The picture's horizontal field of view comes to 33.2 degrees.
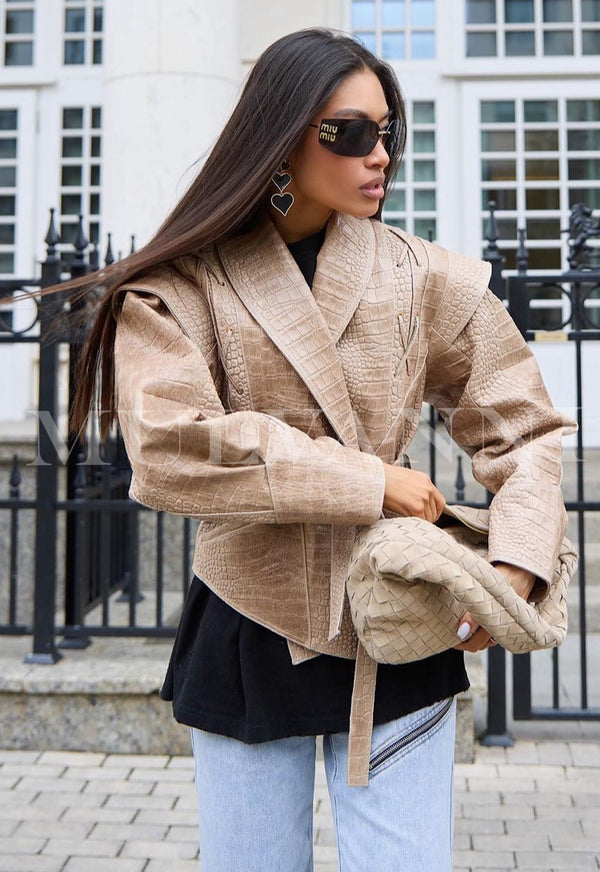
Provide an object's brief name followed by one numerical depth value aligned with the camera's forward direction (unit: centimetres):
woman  158
